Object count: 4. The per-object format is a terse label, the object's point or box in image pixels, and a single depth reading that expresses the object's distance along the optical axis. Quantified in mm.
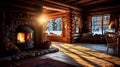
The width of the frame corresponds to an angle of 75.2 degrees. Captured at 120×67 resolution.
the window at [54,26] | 8211
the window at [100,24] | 6143
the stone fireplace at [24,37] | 3690
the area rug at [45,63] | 2498
